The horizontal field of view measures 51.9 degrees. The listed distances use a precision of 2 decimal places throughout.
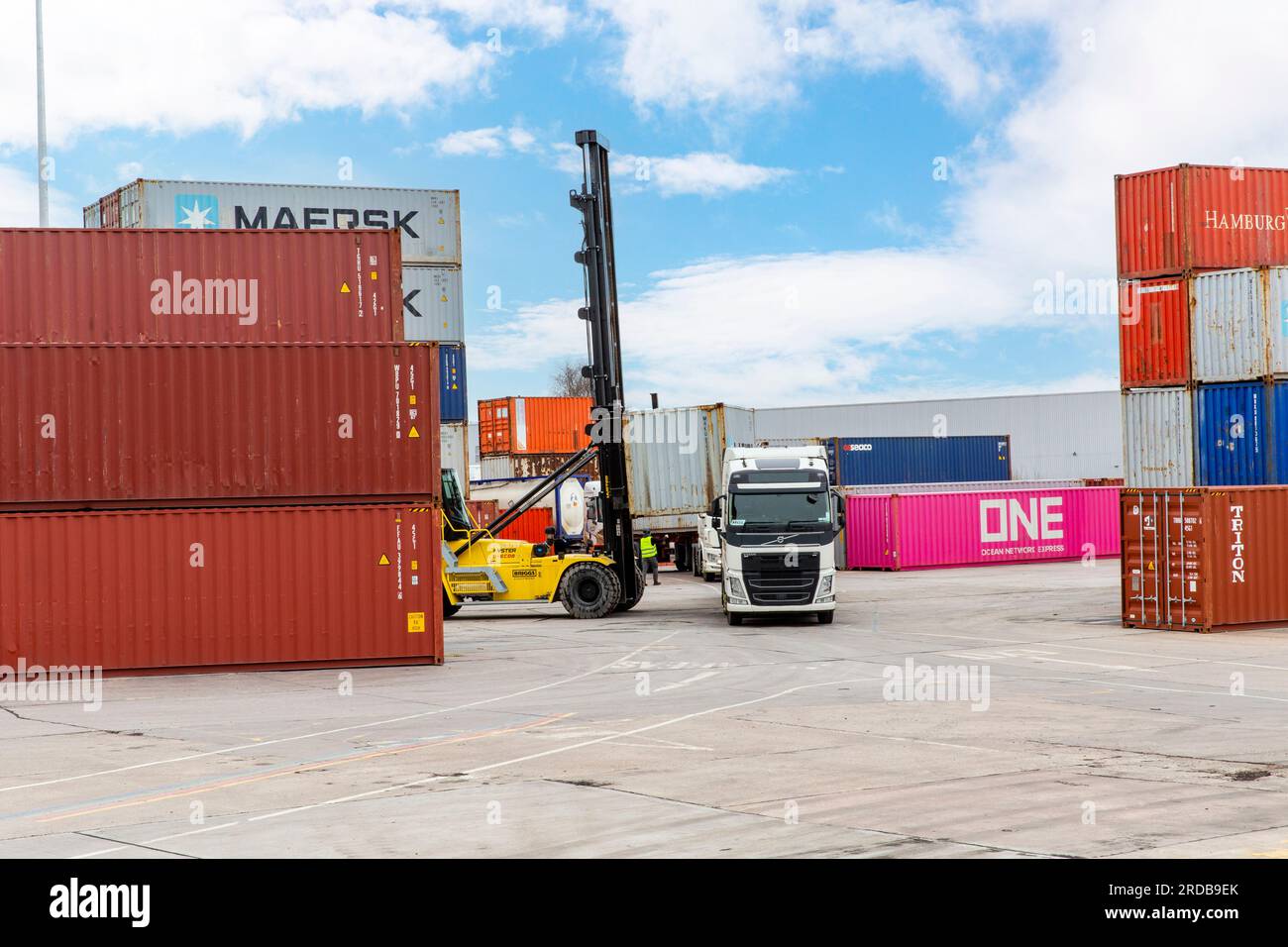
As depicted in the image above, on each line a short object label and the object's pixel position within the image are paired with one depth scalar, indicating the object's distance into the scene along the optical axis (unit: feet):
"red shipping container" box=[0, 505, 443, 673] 60.49
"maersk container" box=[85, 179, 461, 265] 99.75
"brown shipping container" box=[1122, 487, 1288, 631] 74.38
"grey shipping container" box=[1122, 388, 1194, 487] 90.63
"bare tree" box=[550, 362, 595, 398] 413.80
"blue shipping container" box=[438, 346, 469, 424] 107.55
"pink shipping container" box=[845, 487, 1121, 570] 146.00
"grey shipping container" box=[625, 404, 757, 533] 107.86
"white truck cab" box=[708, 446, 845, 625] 80.18
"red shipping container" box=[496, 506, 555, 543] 167.12
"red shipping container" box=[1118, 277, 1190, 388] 90.07
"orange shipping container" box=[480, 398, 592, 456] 202.08
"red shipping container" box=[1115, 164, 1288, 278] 90.07
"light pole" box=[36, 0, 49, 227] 107.45
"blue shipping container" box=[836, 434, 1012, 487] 175.63
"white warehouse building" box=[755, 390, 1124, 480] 268.41
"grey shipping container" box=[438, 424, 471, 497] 116.37
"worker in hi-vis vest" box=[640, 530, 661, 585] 117.60
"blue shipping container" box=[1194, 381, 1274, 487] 86.58
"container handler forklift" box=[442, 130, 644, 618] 88.99
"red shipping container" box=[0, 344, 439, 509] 60.59
